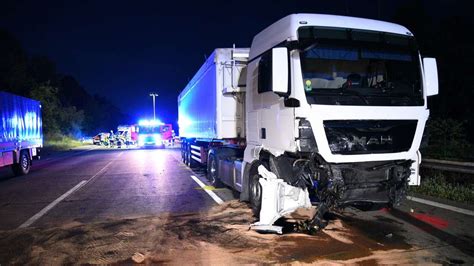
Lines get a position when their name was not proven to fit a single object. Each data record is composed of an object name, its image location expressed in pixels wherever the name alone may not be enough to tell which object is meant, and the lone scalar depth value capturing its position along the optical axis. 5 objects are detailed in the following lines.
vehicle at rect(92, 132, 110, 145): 47.51
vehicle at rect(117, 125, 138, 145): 41.65
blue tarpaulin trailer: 13.65
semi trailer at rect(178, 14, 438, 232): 5.37
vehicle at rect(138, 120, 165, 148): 37.62
